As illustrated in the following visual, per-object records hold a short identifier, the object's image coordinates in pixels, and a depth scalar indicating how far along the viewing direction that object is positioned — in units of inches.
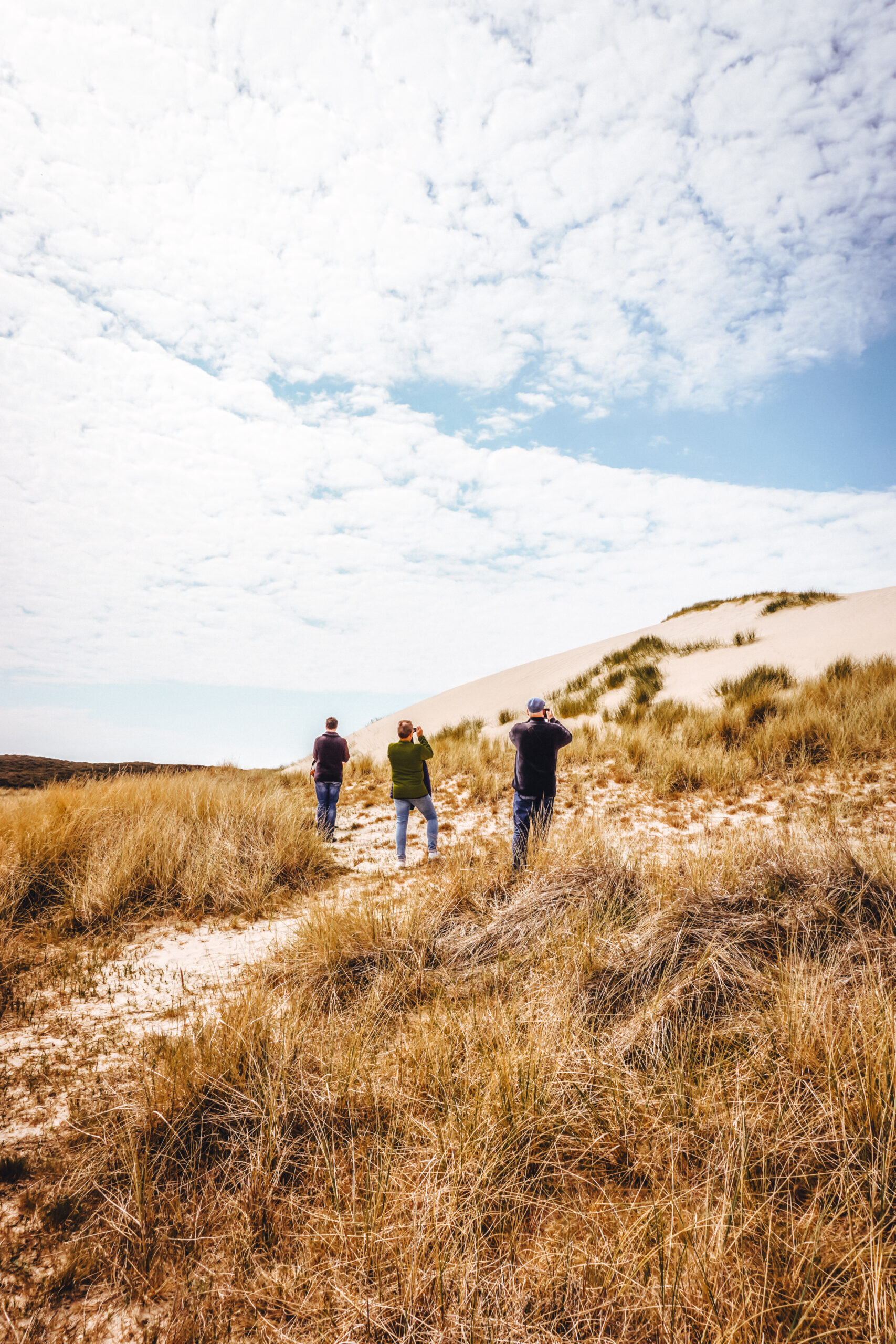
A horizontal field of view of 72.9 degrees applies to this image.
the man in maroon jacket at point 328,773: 346.9
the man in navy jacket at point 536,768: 243.4
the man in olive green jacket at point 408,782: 300.5
